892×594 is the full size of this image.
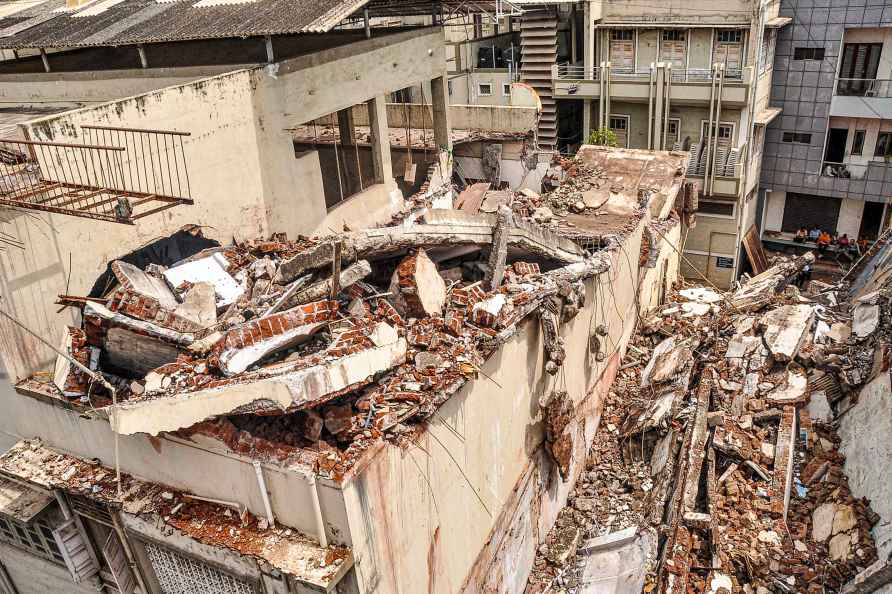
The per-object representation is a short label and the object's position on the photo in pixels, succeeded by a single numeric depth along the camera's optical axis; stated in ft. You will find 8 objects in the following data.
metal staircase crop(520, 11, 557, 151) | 72.90
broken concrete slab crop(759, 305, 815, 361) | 41.78
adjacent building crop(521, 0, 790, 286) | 67.72
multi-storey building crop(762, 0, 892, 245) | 70.08
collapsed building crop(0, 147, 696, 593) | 20.66
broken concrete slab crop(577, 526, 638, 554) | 33.32
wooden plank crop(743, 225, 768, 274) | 78.86
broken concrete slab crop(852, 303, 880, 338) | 40.73
